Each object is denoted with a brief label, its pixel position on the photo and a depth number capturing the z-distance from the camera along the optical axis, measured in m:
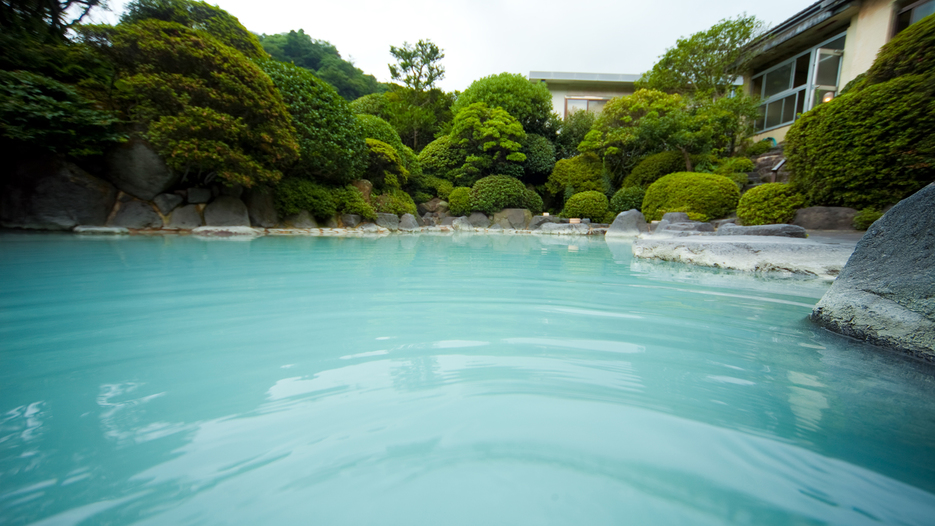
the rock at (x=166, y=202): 7.40
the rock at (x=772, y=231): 5.01
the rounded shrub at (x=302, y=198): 8.96
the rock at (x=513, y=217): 13.27
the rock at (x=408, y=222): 11.30
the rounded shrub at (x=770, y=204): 6.88
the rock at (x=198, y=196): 7.78
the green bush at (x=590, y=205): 12.80
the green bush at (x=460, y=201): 13.18
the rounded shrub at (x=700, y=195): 9.59
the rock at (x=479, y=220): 13.18
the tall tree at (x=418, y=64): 17.61
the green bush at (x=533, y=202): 13.58
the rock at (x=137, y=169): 6.99
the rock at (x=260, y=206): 8.61
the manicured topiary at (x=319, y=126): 8.61
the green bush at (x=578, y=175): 13.96
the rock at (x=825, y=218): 6.21
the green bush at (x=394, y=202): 11.03
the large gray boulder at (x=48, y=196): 6.14
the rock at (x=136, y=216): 6.99
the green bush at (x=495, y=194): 13.07
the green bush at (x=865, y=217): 5.64
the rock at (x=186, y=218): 7.50
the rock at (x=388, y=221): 10.80
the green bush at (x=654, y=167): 12.38
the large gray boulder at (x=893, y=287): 1.58
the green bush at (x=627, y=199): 12.37
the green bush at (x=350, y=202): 9.84
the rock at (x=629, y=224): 10.53
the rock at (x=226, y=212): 7.88
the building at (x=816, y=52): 9.99
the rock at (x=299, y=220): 9.26
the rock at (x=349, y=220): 10.08
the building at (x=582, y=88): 18.50
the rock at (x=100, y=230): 6.31
